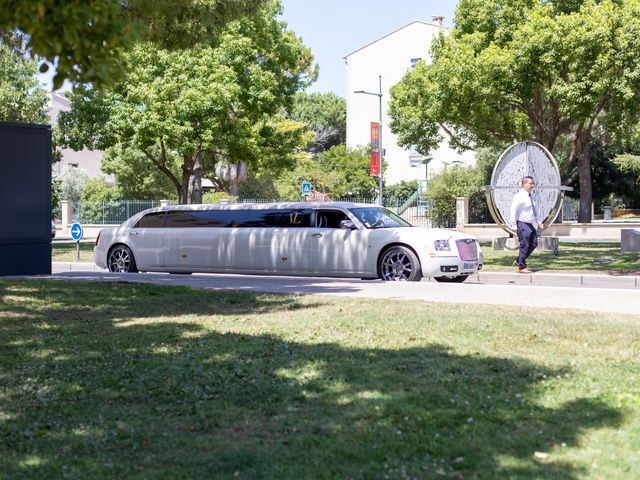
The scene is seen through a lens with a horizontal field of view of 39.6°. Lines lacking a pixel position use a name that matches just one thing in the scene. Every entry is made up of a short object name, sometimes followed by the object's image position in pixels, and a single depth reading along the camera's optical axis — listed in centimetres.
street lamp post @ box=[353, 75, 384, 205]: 3869
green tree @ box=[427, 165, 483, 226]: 4316
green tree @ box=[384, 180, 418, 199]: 5991
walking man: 1675
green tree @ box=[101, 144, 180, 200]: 5953
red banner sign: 4003
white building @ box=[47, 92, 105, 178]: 8481
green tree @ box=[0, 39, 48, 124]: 4072
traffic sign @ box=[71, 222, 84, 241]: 2605
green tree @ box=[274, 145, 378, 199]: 6125
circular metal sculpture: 2502
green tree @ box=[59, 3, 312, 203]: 3412
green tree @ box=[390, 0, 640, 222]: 2694
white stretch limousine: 1529
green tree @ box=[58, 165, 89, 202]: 6844
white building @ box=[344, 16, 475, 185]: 7006
